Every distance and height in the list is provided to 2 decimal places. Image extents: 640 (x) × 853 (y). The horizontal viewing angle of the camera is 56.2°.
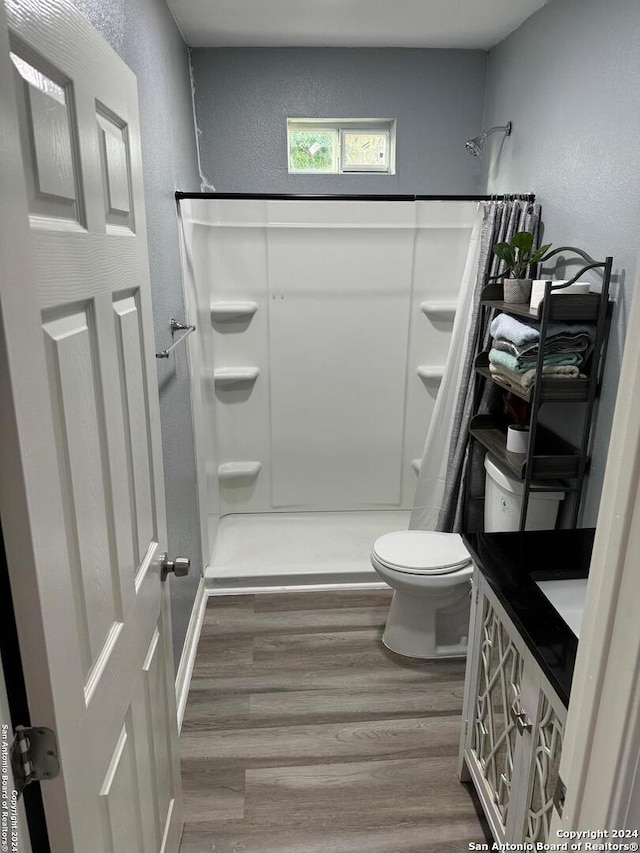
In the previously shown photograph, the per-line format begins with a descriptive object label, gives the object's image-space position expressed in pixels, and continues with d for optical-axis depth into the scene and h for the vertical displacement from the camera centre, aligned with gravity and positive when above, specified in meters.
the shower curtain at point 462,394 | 2.42 -0.61
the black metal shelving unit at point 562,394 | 1.82 -0.43
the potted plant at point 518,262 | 2.15 -0.04
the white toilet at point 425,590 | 2.28 -1.26
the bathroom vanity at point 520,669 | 1.23 -0.93
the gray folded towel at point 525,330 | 1.86 -0.25
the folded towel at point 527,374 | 1.88 -0.40
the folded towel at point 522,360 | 1.88 -0.36
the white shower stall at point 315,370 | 3.11 -0.66
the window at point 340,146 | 3.11 +0.51
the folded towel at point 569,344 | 1.86 -0.28
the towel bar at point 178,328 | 2.13 -0.31
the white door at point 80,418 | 0.67 -0.23
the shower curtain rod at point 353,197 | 2.39 +0.20
